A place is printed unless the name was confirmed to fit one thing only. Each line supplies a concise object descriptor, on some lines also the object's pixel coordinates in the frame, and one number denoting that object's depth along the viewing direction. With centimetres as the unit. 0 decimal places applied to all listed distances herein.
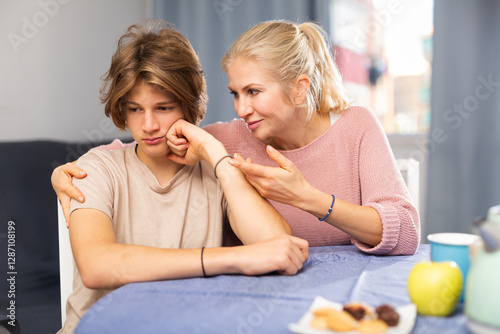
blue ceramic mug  85
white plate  66
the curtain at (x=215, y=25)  317
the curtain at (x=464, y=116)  264
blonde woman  123
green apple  75
